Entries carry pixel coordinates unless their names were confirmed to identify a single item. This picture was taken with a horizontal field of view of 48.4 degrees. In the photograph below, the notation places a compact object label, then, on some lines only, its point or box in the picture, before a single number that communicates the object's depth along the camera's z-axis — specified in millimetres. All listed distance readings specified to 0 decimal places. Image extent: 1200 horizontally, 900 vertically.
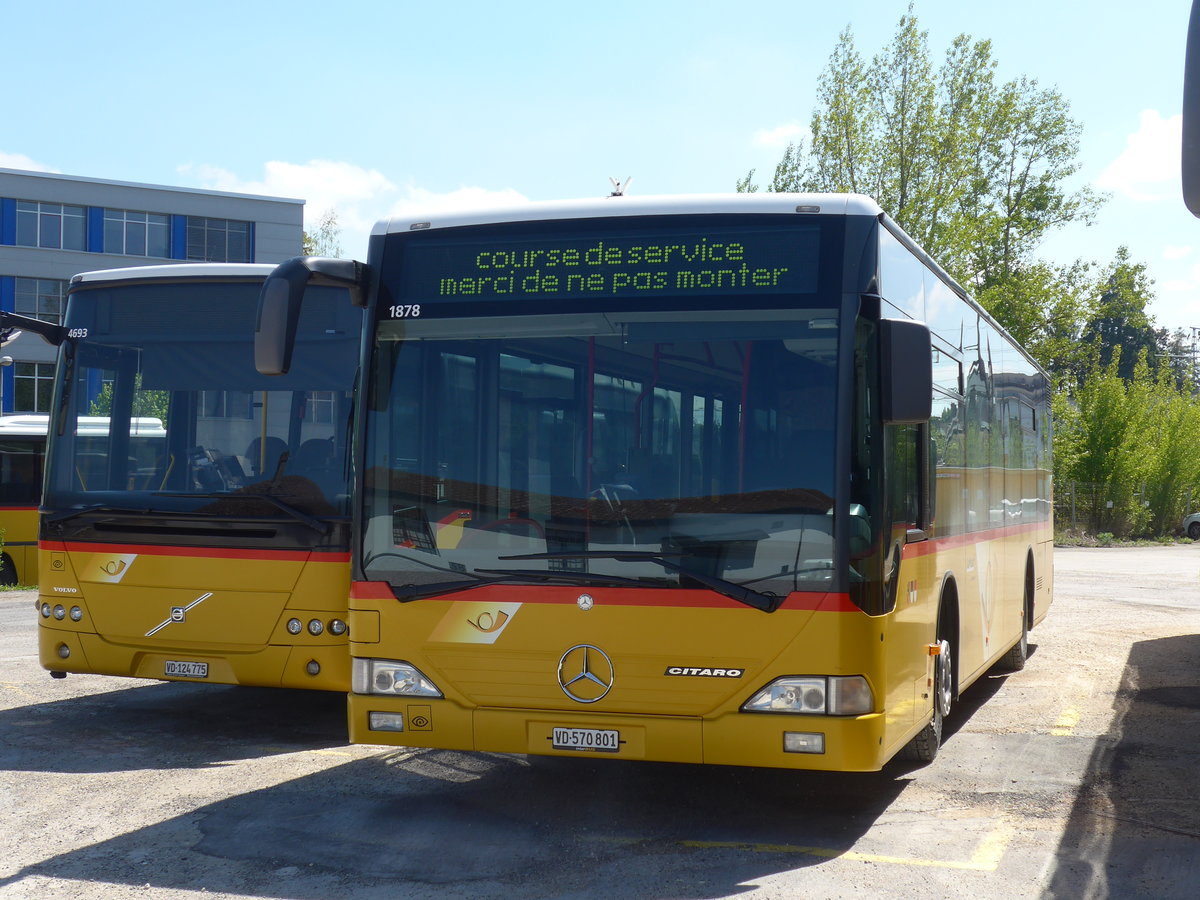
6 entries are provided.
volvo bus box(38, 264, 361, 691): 8578
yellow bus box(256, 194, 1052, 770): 5984
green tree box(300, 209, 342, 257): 68438
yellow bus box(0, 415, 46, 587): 20688
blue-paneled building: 53812
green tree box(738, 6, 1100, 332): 41219
